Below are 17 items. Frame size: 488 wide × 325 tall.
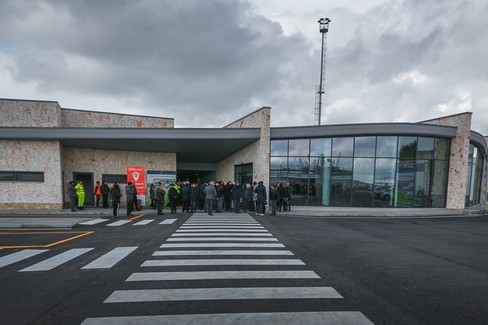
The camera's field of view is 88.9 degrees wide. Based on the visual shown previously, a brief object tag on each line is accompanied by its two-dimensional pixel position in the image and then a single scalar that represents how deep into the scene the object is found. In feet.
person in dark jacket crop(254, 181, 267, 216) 47.89
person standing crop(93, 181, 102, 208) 56.72
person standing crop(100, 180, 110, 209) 54.85
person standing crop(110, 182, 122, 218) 44.42
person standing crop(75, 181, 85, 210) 51.98
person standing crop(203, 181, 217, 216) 47.96
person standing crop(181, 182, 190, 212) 53.01
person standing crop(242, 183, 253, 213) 52.54
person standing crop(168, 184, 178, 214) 50.49
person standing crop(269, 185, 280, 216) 48.82
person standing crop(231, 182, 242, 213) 50.42
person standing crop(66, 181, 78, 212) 50.39
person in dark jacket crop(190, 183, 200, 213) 51.55
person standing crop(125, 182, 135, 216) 46.44
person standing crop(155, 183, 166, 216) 48.39
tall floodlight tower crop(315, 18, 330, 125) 94.79
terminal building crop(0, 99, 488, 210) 53.21
